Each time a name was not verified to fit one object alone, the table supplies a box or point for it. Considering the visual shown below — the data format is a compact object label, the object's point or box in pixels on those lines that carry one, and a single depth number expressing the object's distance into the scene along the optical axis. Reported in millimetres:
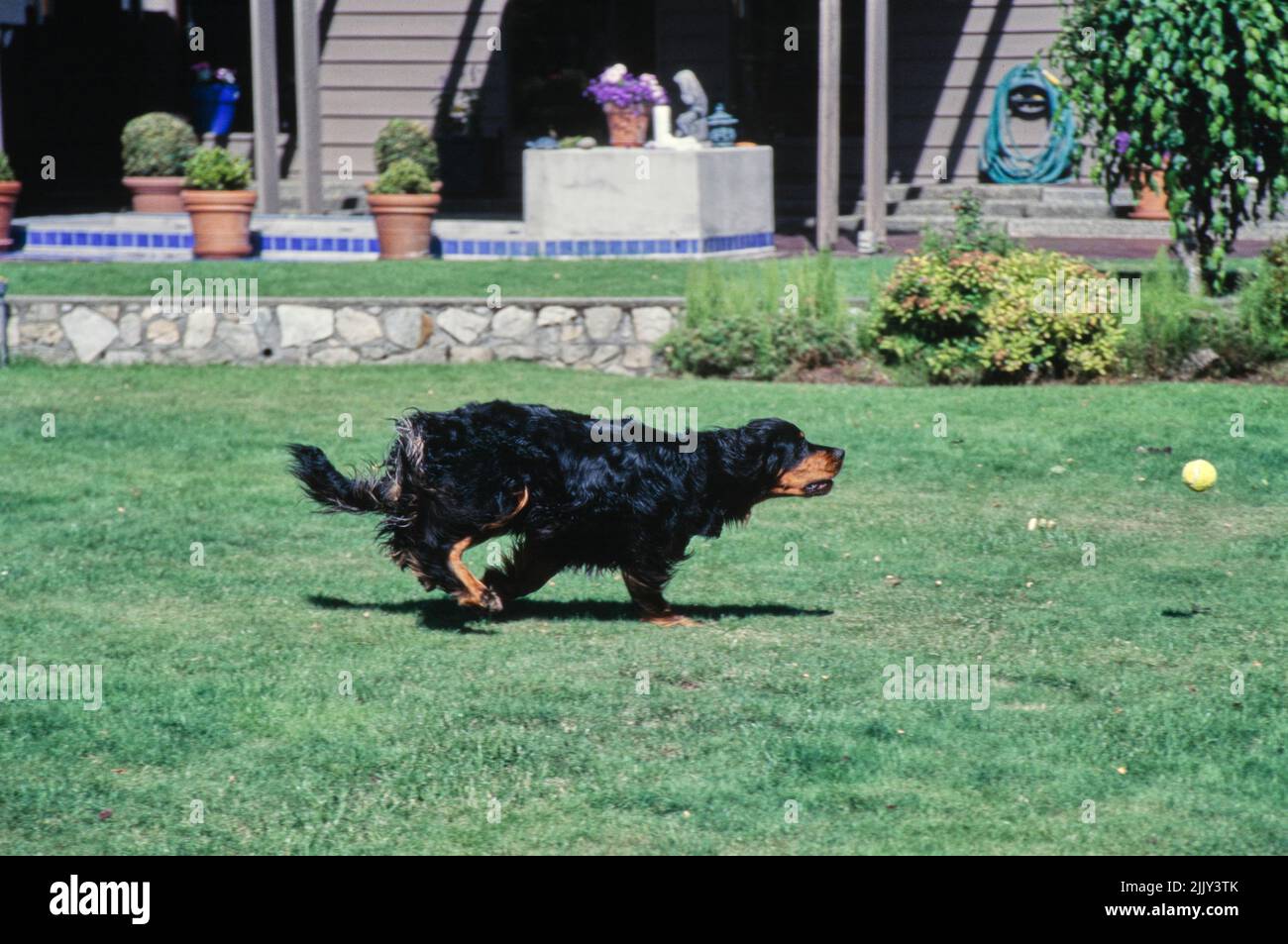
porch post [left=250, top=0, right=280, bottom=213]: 18297
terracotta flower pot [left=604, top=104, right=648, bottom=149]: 17516
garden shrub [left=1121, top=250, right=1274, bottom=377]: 13445
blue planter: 22719
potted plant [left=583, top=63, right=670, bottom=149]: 17391
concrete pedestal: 17234
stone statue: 17797
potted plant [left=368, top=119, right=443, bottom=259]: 17000
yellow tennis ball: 8523
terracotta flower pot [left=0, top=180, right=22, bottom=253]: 17641
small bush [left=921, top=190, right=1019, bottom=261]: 14023
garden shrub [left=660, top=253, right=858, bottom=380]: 14000
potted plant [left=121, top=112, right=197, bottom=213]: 20391
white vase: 17734
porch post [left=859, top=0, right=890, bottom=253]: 17594
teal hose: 20500
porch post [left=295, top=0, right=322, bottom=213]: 18828
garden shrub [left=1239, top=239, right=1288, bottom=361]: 13273
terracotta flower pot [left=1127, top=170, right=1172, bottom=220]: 19270
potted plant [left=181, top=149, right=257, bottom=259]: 16953
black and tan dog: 7125
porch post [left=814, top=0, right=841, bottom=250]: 17531
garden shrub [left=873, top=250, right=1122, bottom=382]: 13344
